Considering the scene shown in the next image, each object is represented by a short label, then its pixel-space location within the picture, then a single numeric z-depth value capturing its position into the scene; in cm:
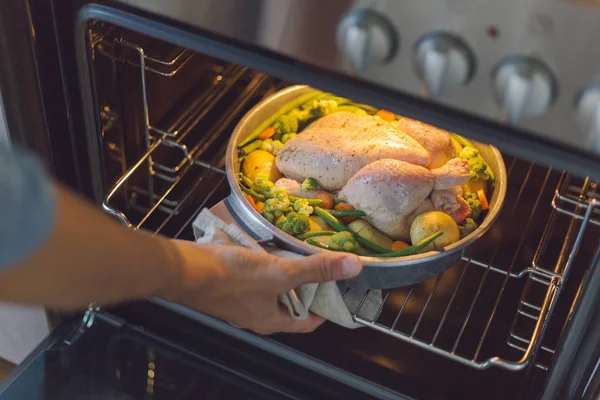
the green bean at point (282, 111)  115
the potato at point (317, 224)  104
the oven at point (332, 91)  67
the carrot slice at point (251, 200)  106
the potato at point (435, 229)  100
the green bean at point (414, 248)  99
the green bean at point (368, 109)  124
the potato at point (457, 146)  114
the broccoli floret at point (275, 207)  103
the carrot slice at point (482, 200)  110
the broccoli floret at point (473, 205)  107
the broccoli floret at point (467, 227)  104
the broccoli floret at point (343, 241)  100
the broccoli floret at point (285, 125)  118
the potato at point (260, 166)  111
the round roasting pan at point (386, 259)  98
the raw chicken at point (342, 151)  105
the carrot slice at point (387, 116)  121
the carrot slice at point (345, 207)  105
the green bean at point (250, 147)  113
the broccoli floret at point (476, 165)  111
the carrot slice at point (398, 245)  103
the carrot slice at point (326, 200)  107
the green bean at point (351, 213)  103
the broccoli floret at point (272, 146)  115
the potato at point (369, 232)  103
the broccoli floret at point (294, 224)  102
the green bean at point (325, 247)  101
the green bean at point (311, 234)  102
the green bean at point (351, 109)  122
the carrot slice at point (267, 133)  117
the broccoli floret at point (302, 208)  104
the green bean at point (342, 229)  102
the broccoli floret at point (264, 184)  107
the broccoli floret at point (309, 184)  107
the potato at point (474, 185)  111
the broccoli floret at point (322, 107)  121
